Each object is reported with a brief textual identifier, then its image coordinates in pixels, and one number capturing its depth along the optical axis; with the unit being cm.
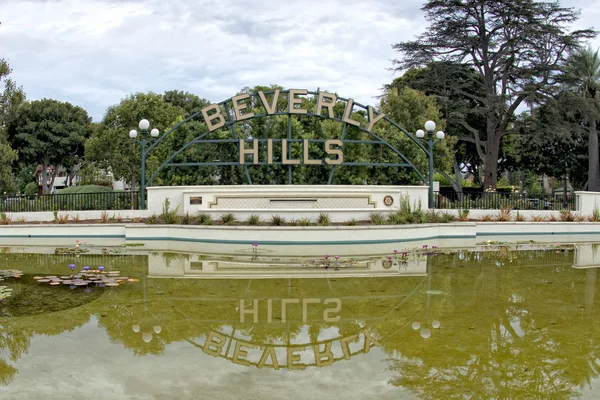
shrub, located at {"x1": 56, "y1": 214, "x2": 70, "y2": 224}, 1995
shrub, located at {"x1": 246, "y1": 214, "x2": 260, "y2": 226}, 1803
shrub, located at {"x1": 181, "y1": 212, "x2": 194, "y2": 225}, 1859
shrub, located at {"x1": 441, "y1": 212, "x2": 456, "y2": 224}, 1955
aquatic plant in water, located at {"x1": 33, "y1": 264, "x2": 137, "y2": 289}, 960
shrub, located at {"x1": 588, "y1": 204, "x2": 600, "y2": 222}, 2232
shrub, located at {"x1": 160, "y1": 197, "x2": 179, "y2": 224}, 1862
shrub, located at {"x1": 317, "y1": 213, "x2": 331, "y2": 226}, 1788
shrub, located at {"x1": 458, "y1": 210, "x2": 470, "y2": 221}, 2055
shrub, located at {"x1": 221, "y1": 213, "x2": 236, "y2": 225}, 1831
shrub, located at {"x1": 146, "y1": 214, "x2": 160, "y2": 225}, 1864
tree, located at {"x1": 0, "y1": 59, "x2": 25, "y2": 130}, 2717
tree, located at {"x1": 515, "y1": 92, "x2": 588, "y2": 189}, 3438
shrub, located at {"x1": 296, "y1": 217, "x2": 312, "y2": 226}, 1781
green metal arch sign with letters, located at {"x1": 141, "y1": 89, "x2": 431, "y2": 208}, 2089
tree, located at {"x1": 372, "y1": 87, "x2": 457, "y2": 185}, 3278
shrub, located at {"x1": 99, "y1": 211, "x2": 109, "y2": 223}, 1995
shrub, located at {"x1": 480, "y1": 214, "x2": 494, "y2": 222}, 2131
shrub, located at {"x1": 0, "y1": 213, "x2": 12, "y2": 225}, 2014
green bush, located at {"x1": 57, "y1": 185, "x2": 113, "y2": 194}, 2942
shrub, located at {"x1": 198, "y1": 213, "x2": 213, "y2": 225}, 1835
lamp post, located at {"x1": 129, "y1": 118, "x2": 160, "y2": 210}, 2056
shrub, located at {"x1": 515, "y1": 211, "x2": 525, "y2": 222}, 2152
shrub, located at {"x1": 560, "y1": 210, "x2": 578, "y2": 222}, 2181
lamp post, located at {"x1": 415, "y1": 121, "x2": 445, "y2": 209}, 2116
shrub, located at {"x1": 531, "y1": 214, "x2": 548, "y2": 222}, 2148
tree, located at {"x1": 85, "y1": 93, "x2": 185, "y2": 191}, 3791
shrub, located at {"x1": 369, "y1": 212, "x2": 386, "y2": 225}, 1825
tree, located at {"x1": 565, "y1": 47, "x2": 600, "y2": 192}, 3741
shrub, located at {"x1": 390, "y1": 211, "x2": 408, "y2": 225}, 1837
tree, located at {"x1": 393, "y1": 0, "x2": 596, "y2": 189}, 3522
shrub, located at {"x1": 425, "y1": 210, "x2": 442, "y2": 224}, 1934
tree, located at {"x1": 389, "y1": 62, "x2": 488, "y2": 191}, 3753
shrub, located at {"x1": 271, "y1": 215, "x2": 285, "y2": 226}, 1783
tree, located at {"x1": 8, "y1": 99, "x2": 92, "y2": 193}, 4866
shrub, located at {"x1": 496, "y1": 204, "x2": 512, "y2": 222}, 2128
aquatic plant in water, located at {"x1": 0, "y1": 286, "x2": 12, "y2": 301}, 860
